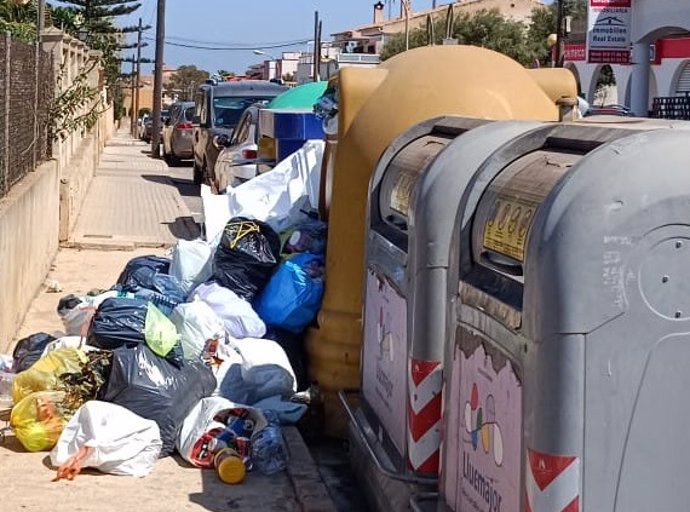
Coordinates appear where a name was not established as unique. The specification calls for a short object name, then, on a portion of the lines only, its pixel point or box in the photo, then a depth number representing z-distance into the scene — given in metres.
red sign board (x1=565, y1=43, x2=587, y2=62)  43.09
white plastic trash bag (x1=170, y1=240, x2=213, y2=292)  8.10
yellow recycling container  6.39
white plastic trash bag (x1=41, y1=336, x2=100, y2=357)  6.85
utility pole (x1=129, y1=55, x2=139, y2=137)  59.67
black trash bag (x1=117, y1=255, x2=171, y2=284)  8.39
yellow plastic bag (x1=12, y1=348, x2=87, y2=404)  6.42
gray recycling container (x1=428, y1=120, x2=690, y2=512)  3.08
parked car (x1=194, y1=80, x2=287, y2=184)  20.92
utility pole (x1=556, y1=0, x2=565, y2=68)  45.80
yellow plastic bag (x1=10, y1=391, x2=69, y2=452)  6.03
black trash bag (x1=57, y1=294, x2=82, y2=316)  8.02
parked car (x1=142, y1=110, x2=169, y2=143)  50.69
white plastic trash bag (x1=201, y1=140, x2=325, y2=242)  9.10
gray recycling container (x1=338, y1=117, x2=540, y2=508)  4.51
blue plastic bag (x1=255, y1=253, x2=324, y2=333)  7.03
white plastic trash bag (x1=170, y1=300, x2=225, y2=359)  6.92
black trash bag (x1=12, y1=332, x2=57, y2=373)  7.14
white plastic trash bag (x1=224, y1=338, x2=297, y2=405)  6.80
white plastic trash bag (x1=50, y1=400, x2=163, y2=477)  5.72
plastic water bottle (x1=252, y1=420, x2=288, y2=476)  5.96
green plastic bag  6.43
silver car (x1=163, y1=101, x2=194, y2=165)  30.69
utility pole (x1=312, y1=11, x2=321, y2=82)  41.98
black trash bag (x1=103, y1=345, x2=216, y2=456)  6.09
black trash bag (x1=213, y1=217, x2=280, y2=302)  7.56
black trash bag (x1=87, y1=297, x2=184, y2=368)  6.66
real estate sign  25.78
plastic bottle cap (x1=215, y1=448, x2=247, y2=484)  5.78
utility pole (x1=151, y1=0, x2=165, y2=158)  37.84
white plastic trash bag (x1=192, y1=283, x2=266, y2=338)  7.14
